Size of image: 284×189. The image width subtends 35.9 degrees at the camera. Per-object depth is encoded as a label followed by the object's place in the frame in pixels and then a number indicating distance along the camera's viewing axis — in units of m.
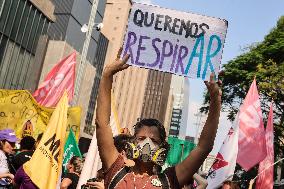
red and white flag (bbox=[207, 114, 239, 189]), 7.73
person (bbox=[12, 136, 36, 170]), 5.46
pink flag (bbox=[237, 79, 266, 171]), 9.45
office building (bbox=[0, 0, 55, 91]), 22.50
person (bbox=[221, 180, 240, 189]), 5.95
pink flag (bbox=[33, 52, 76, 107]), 9.79
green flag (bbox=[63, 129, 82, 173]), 8.38
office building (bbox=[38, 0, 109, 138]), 36.84
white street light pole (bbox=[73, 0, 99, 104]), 12.10
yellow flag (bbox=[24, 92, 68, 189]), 4.64
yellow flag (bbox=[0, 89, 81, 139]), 10.17
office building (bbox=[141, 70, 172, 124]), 150.62
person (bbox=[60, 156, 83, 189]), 6.10
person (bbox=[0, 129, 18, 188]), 5.35
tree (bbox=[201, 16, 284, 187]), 23.48
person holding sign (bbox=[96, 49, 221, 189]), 2.46
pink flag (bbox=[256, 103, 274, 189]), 10.06
